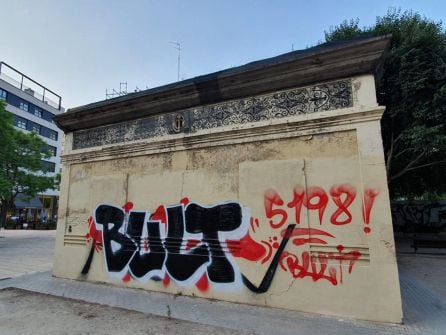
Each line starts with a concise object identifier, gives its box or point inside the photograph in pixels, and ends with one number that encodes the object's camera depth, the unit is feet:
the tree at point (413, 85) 28.53
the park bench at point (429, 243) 33.80
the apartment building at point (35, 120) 126.72
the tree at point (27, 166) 74.69
